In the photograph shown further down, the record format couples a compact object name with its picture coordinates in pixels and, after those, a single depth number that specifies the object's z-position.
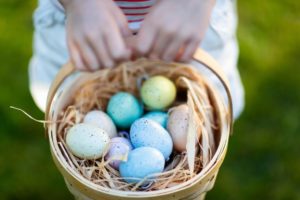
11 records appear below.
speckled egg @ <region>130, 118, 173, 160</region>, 0.93
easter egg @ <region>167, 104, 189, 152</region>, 0.94
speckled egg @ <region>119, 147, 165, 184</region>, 0.89
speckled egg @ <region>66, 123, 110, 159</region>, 0.90
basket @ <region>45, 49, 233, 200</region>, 0.86
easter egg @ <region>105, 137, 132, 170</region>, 0.91
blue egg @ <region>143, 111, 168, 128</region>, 0.98
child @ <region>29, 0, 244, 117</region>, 0.87
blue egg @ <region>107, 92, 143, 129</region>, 0.98
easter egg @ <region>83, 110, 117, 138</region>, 0.95
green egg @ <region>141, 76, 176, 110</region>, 0.99
